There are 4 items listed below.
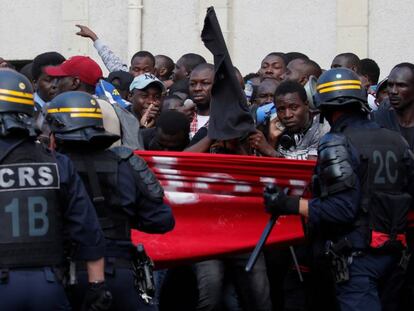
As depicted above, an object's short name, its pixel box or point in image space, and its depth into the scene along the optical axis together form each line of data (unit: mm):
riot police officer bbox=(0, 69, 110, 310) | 6828
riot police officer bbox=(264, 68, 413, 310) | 8016
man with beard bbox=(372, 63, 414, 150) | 9656
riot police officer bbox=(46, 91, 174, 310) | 7516
